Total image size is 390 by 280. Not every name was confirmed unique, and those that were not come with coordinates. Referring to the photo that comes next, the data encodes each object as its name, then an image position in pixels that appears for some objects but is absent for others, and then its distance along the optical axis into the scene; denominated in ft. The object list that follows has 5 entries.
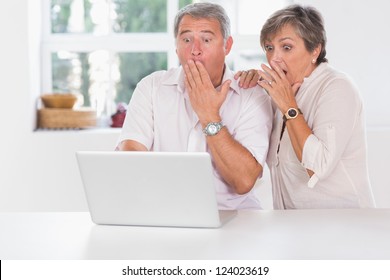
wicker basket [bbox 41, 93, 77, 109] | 24.07
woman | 13.52
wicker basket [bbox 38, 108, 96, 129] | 23.90
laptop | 10.88
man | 14.03
